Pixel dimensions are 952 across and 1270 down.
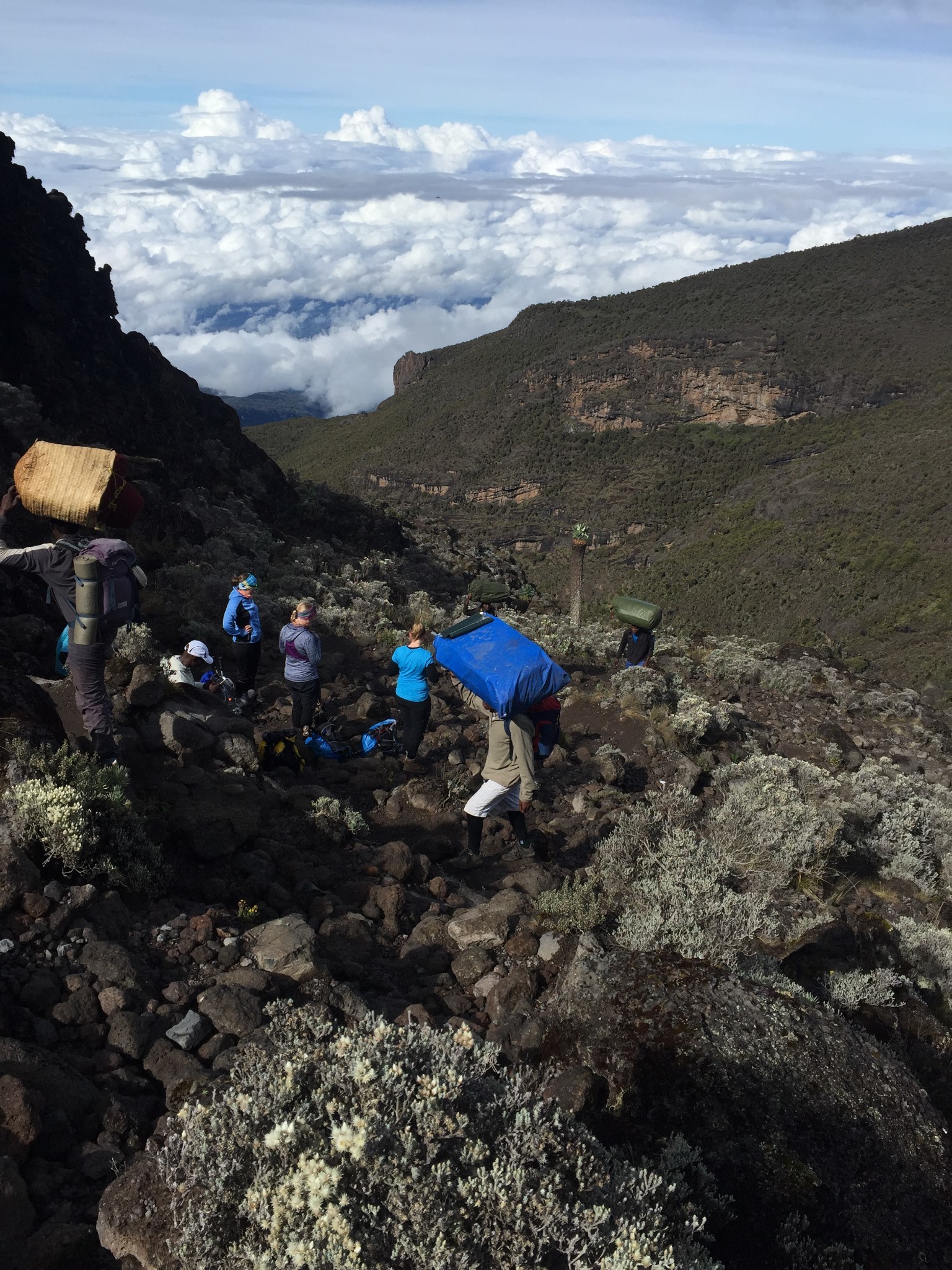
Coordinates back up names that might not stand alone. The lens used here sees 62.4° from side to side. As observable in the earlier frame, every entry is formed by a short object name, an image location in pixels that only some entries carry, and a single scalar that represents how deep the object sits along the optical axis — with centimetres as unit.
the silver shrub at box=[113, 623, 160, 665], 723
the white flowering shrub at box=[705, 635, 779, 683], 1521
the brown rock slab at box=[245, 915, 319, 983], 362
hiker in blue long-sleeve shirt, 796
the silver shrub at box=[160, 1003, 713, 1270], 206
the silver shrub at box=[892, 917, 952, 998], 562
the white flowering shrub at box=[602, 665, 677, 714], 1063
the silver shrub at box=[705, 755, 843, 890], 609
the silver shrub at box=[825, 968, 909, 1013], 457
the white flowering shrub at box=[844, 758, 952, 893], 748
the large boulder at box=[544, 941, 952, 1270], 274
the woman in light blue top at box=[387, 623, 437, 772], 716
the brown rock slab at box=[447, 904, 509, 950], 452
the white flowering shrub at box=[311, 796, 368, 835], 584
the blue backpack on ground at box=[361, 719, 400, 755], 762
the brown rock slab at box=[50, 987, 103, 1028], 309
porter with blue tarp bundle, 541
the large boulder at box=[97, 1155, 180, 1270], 218
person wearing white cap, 729
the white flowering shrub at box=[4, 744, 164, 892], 379
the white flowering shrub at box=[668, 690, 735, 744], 972
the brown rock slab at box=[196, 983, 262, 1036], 322
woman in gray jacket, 730
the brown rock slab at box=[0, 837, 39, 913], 344
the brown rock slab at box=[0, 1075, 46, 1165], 244
